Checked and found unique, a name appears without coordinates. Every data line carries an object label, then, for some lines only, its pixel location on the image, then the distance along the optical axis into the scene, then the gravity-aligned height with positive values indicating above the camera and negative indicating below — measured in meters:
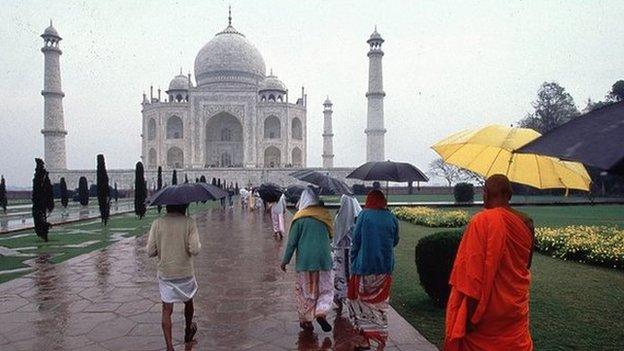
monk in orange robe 2.40 -0.55
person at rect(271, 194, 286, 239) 11.25 -0.91
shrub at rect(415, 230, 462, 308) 4.89 -0.89
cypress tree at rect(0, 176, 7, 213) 23.23 -0.36
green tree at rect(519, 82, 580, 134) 37.69 +5.97
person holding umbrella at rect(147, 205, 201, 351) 3.92 -0.59
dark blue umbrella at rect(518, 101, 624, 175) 1.82 +0.17
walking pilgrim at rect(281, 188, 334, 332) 4.35 -0.74
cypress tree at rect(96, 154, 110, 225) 14.83 -0.17
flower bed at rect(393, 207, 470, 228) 13.78 -1.19
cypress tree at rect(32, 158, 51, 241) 11.16 -0.38
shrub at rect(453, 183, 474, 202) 24.47 -0.66
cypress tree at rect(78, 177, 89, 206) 27.75 -0.35
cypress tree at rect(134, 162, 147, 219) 17.14 -0.30
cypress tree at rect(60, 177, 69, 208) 24.88 -0.68
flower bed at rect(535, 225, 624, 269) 7.72 -1.22
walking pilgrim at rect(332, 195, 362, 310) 4.90 -0.66
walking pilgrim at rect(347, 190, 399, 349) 4.00 -0.75
